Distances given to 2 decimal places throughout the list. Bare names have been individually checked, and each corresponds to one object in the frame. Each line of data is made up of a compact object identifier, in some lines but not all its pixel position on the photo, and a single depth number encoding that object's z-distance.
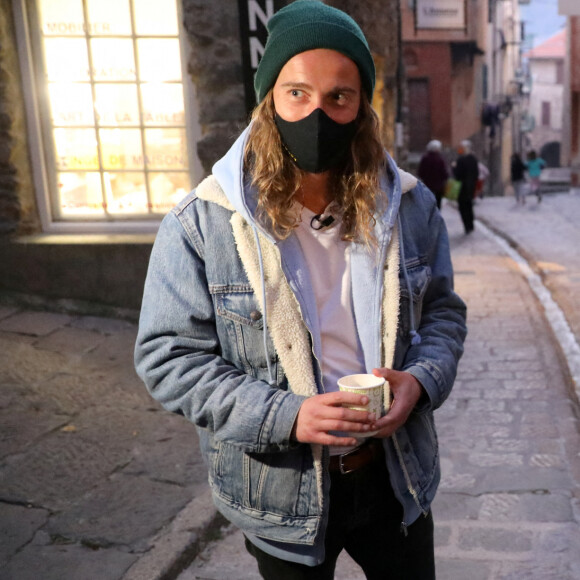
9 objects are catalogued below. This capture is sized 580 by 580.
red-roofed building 61.75
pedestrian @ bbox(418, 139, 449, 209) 13.44
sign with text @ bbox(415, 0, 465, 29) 22.98
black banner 5.63
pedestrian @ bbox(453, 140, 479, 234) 13.20
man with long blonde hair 1.63
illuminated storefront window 6.10
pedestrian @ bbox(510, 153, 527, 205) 19.88
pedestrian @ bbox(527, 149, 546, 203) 20.14
